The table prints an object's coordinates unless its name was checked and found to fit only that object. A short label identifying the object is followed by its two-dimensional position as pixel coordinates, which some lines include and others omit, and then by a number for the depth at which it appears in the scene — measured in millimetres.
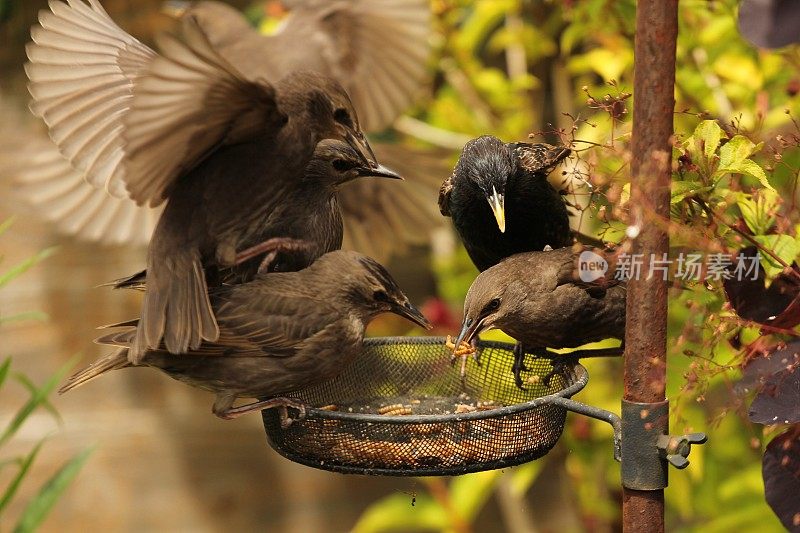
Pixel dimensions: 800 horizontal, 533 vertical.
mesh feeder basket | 4320
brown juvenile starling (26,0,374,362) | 4082
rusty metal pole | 3395
